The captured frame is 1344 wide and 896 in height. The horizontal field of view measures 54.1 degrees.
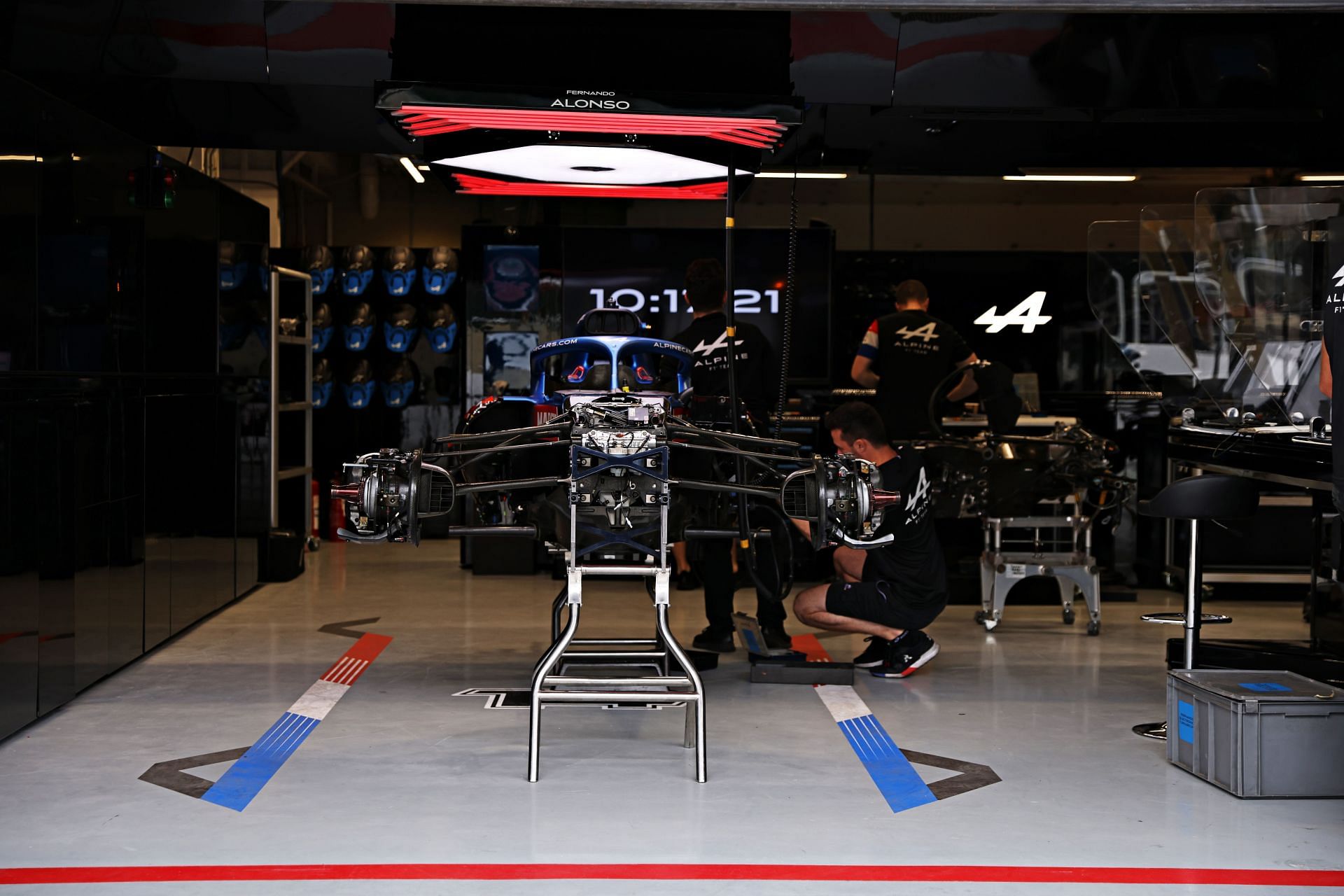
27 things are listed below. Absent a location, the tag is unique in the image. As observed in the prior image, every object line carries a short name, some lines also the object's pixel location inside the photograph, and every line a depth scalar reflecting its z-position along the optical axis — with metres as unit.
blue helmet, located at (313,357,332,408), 11.36
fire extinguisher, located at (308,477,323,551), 10.07
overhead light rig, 5.17
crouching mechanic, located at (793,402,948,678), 5.62
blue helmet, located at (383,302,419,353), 11.52
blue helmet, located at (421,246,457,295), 11.42
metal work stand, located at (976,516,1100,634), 6.79
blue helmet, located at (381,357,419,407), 11.66
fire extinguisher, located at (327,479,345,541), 10.95
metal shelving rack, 8.57
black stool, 4.53
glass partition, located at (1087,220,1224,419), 6.29
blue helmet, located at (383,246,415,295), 11.45
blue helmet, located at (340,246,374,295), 11.45
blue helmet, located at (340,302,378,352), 11.48
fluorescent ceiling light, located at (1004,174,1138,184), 9.22
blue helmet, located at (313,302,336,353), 11.30
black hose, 5.18
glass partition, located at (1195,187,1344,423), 5.54
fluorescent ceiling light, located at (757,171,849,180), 8.67
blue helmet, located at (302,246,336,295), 11.27
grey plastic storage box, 3.94
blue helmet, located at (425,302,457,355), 11.54
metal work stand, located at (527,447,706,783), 4.05
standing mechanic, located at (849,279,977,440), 7.89
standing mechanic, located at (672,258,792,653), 6.09
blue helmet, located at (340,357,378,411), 11.59
